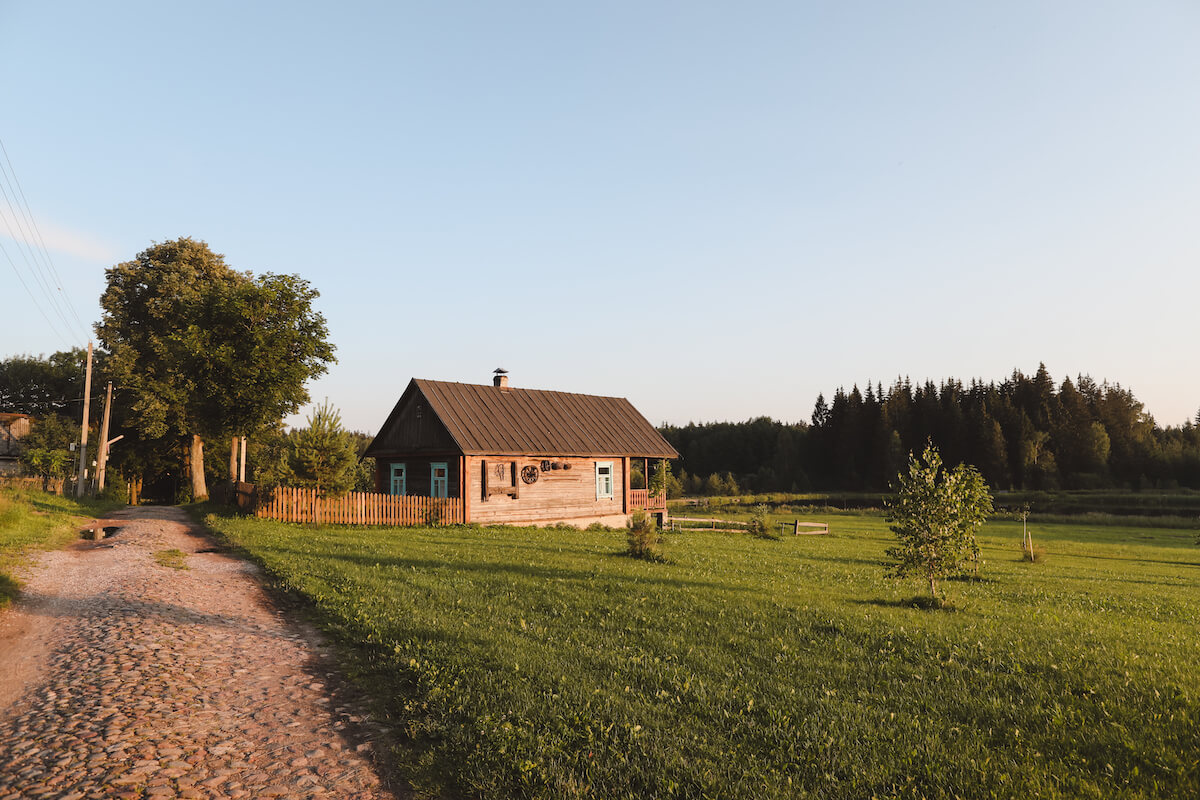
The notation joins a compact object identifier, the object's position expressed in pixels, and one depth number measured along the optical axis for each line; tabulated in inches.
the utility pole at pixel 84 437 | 1340.1
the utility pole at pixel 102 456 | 1496.3
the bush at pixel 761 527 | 1205.6
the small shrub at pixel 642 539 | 701.3
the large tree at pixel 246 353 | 1147.9
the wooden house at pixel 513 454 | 1096.2
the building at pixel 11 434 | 2023.5
